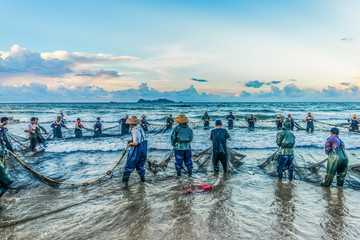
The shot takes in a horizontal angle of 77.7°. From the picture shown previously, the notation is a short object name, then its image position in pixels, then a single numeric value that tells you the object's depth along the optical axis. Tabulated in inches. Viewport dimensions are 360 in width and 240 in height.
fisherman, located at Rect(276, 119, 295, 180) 246.4
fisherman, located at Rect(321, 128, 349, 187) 217.8
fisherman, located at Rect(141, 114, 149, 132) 641.2
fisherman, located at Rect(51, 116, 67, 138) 574.9
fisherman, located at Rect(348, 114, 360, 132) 639.5
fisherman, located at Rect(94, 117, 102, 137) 596.1
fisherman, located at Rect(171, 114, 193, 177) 259.9
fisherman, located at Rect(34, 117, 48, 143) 434.9
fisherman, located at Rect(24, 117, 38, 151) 418.9
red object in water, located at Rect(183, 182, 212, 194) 210.0
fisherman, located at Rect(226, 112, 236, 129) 798.6
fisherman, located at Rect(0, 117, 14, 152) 308.2
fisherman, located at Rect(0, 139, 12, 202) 168.6
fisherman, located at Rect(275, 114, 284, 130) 770.8
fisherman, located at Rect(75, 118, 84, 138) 594.7
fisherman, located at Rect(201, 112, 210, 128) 804.1
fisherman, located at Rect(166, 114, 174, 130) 642.6
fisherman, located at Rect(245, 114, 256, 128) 799.6
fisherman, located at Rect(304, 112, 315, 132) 711.7
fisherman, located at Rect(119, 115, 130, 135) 635.3
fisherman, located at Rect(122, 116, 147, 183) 228.4
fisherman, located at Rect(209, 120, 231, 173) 265.1
